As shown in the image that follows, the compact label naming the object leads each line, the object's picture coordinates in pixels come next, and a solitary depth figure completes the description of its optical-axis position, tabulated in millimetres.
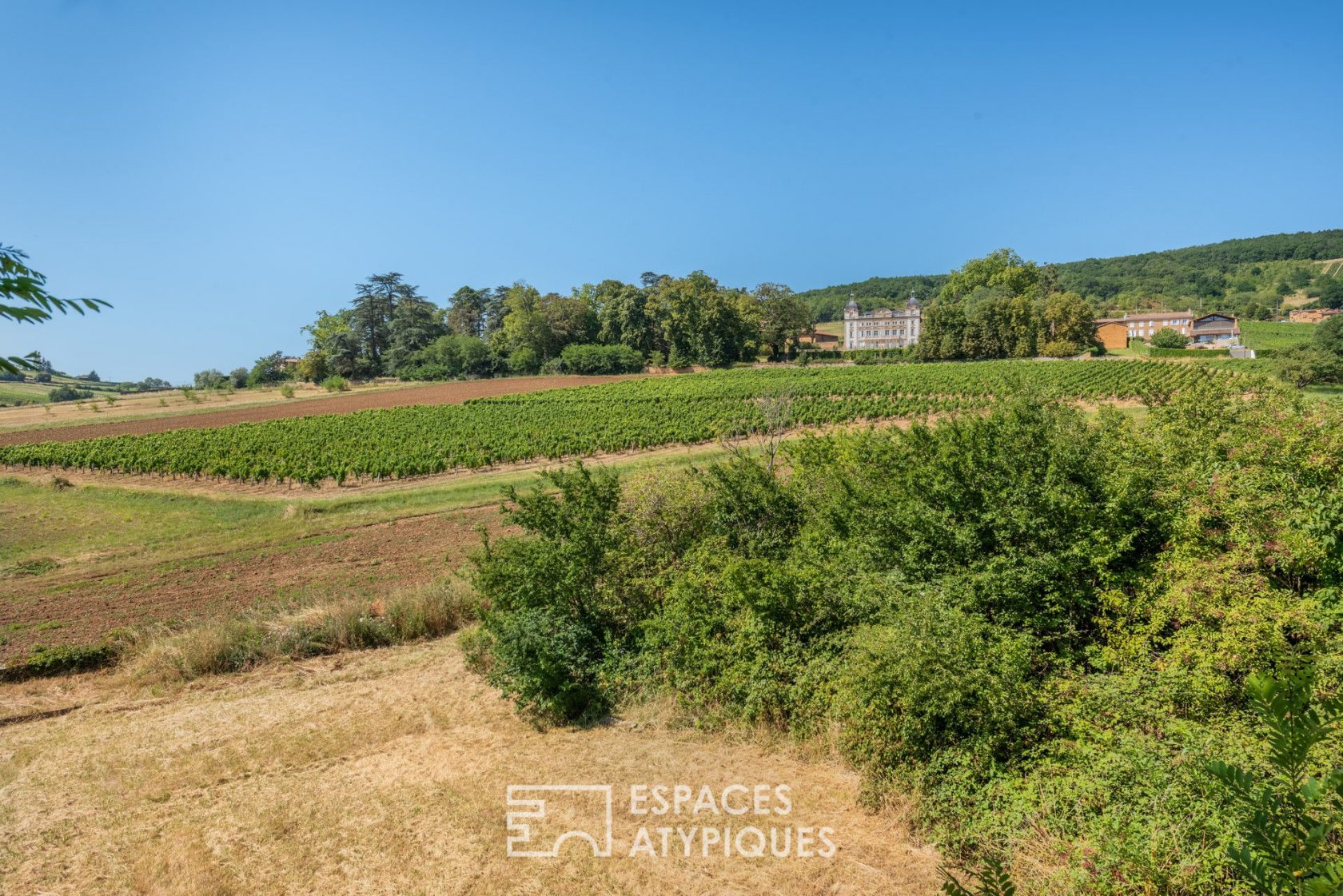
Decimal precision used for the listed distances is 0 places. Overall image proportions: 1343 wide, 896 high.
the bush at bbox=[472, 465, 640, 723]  11336
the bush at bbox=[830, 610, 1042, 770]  7965
